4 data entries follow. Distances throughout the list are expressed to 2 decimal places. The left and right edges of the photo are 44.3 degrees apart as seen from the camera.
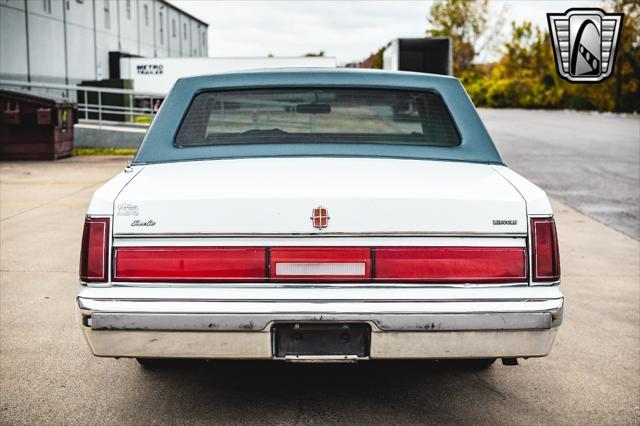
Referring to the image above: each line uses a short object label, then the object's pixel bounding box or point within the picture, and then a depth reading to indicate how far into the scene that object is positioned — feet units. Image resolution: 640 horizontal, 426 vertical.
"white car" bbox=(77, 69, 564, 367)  10.19
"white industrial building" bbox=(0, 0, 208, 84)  88.84
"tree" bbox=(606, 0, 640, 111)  156.56
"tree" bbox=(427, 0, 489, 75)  282.77
